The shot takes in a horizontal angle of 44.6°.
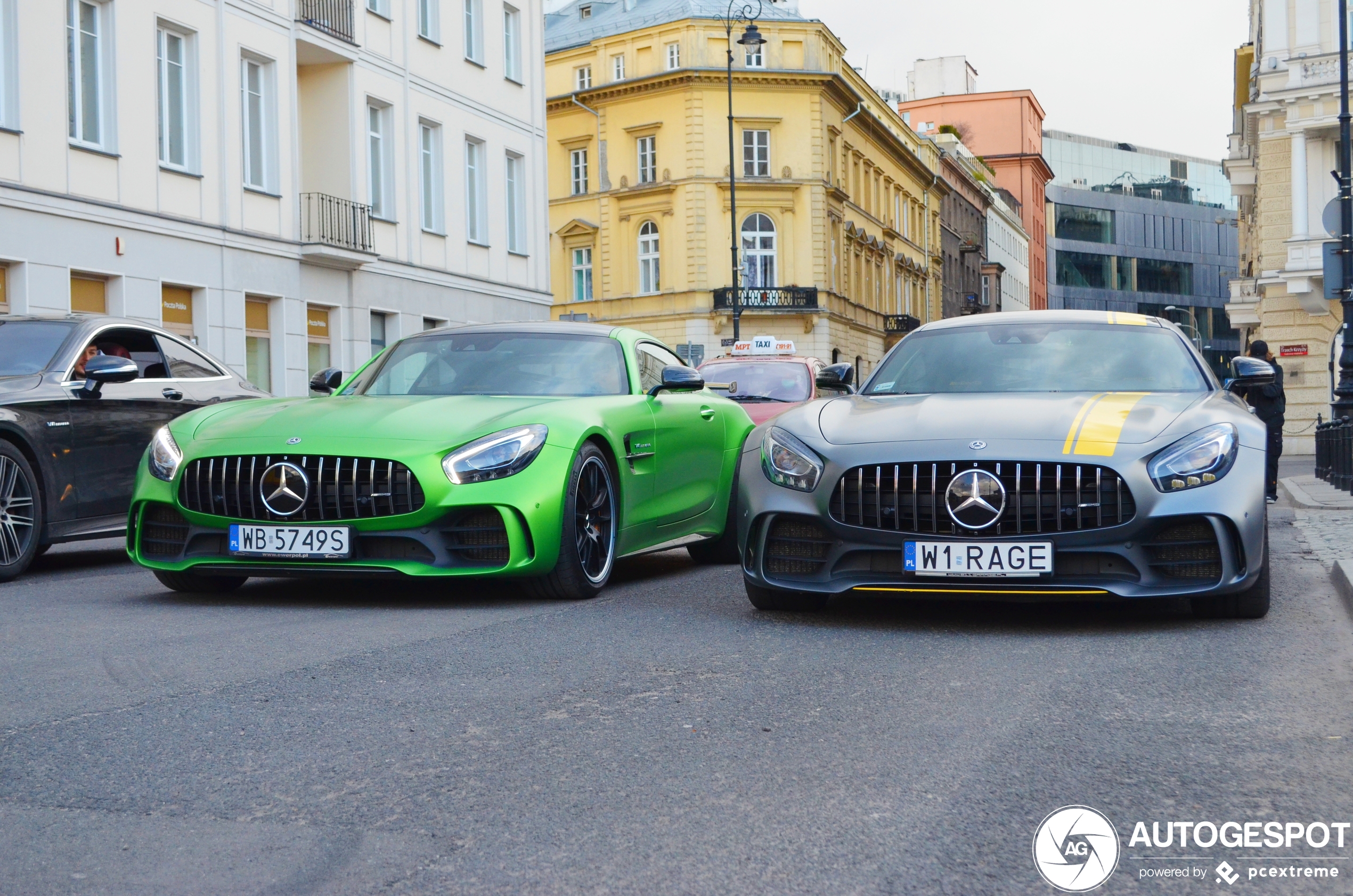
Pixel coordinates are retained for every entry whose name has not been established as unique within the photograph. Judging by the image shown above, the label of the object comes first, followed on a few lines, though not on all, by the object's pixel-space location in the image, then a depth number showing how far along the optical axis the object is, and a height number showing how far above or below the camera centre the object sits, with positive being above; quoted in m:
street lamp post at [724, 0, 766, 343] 42.88 +6.45
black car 8.70 -0.10
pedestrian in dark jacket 16.16 -0.24
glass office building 119.75 +10.75
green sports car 7.09 -0.40
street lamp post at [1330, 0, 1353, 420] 20.59 +1.91
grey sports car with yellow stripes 6.13 -0.44
